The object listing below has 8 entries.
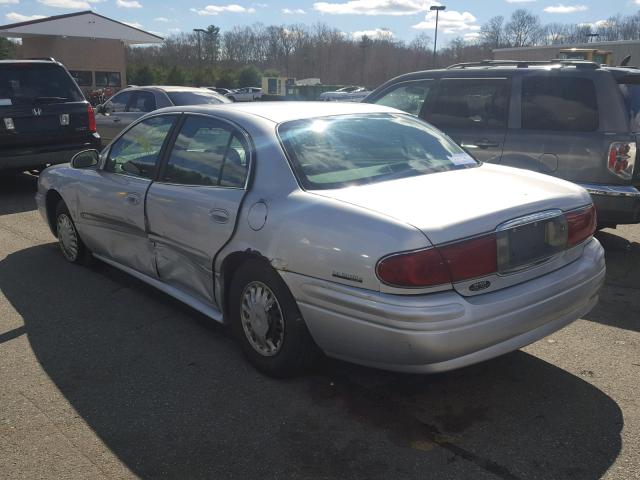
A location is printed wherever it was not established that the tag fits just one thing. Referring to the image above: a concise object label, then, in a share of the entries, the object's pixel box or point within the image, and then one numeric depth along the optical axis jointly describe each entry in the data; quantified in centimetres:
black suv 874
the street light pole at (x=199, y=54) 6537
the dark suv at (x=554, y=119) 536
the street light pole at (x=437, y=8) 4347
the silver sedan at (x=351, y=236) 273
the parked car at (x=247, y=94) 4706
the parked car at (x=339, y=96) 4025
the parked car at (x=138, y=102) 1073
